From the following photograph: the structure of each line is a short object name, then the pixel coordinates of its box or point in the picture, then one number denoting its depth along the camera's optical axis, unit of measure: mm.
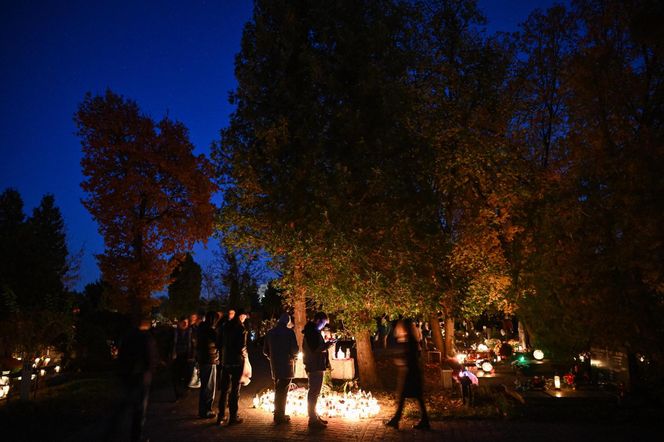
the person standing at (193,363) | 11628
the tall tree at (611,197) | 8727
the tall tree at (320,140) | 11258
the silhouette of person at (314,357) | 8328
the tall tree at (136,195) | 23359
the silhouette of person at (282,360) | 8570
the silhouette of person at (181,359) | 11485
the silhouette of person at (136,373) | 6895
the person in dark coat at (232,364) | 8664
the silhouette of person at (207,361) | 9164
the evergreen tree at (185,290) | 40719
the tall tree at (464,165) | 11742
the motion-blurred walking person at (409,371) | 7910
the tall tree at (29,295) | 12211
